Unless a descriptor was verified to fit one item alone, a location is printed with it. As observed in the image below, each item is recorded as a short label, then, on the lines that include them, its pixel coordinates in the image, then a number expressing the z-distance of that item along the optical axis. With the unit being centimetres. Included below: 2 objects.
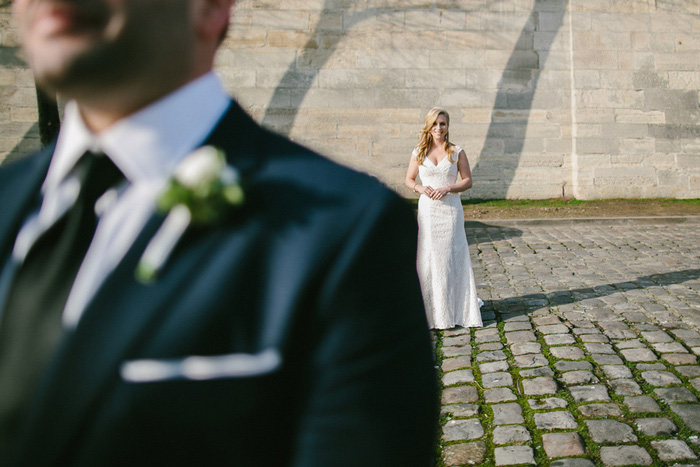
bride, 538
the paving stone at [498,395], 370
